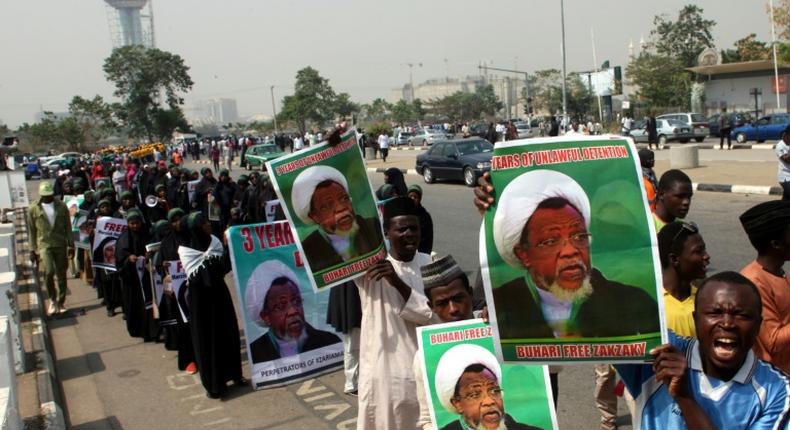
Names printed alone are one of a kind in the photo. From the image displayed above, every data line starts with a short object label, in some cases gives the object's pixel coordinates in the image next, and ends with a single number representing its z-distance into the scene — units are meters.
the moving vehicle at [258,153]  35.78
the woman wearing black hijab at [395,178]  8.69
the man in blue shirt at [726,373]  2.01
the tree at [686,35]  74.69
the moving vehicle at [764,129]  29.24
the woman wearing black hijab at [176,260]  6.65
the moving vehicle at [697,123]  32.44
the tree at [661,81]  53.34
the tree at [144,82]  69.06
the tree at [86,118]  72.12
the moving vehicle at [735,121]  33.83
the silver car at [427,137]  48.87
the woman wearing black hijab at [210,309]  6.13
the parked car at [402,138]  54.00
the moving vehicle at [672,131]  32.44
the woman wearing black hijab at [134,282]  8.30
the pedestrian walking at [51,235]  9.55
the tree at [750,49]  63.53
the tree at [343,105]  87.00
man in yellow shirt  2.92
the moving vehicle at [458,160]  20.91
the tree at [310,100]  82.94
